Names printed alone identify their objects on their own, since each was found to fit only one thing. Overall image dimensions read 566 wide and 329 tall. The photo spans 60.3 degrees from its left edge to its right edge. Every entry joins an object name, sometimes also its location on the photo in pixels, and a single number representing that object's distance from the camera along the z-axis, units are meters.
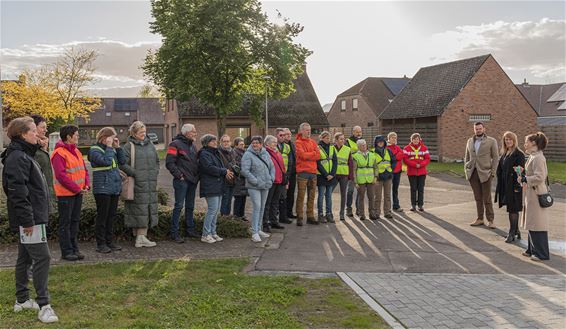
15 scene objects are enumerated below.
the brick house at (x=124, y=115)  71.25
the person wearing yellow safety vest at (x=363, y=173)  11.01
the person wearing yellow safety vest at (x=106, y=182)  7.41
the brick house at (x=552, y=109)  30.25
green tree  25.44
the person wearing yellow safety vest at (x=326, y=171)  10.61
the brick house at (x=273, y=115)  39.72
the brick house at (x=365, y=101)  50.19
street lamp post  28.48
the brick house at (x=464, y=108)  31.19
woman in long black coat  8.68
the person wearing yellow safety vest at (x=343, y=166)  10.82
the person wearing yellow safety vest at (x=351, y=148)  11.32
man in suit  10.44
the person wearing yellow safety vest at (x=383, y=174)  11.38
